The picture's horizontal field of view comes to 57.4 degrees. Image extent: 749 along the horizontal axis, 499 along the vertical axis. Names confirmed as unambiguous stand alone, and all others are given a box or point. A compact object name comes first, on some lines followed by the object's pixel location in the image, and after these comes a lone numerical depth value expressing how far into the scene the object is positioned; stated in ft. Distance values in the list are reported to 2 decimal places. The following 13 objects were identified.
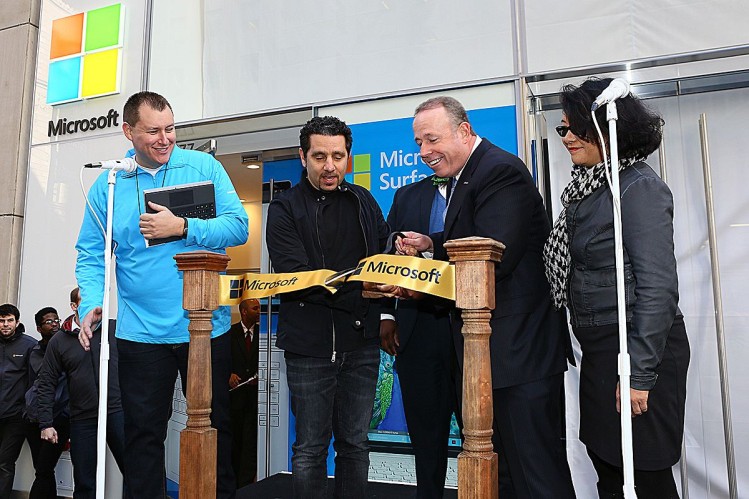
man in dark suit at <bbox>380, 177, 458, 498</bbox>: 9.20
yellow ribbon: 6.40
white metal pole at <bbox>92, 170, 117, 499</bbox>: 7.01
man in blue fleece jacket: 8.18
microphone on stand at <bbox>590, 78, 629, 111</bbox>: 6.15
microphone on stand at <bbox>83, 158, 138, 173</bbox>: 7.57
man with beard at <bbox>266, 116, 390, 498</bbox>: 8.11
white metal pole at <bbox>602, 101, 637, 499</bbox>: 5.73
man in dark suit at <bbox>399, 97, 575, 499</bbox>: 6.82
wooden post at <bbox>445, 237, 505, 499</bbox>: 5.99
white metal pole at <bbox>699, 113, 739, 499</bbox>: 11.55
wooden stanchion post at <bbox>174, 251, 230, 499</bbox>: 7.32
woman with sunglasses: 6.25
